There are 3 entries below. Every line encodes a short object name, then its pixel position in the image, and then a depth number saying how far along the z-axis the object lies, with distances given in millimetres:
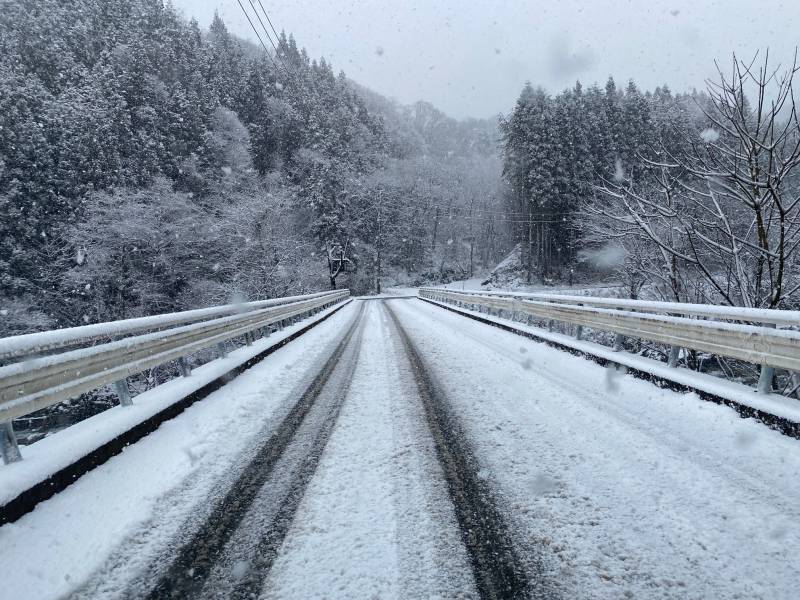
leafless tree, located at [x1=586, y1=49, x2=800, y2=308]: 4949
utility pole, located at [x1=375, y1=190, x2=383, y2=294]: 57950
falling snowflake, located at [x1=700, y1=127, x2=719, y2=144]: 6270
